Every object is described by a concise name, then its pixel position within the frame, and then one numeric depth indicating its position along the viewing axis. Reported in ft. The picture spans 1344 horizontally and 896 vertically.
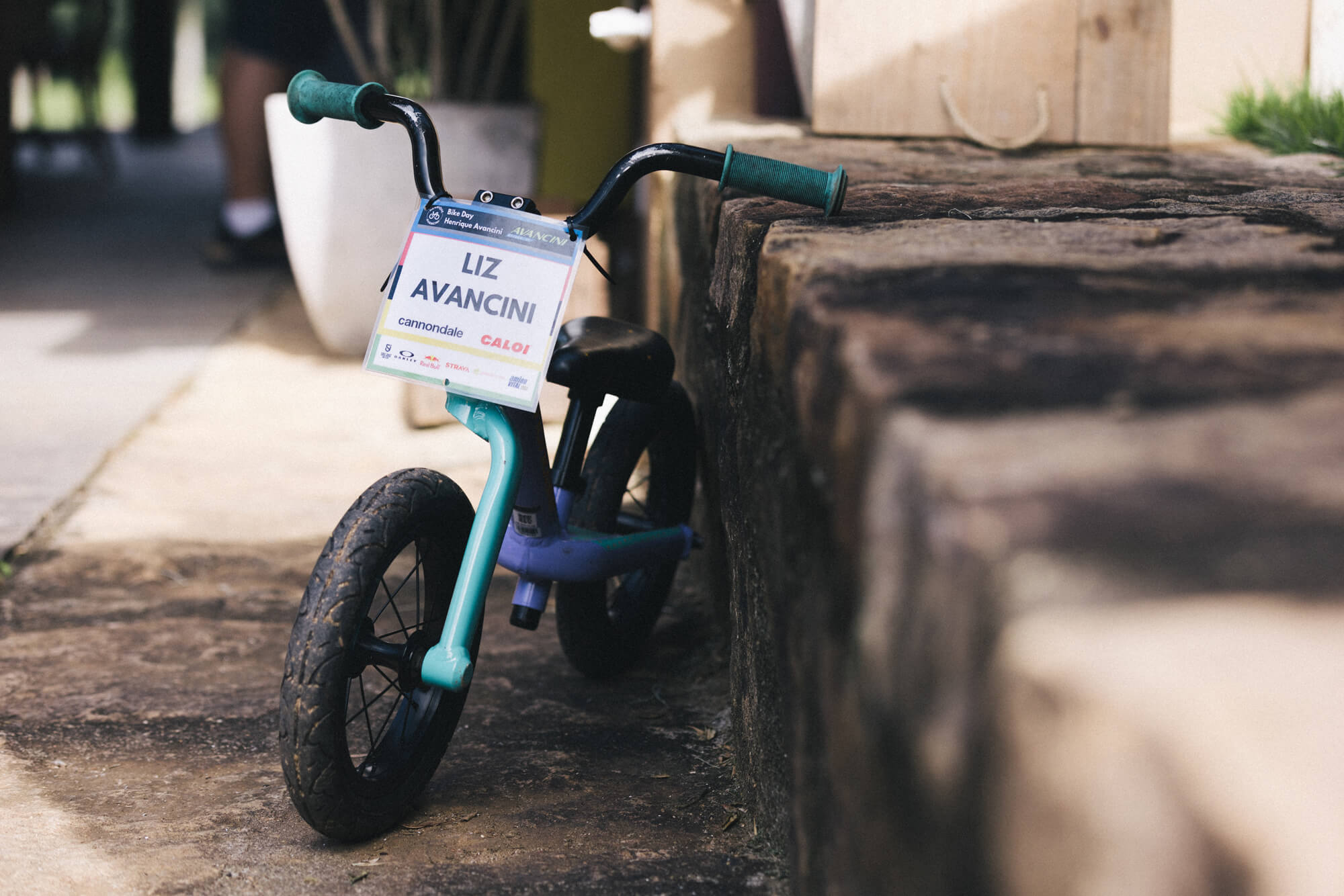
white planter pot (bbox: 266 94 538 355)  11.66
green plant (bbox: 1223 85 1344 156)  7.28
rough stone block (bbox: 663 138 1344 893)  2.16
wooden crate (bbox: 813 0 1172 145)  7.58
